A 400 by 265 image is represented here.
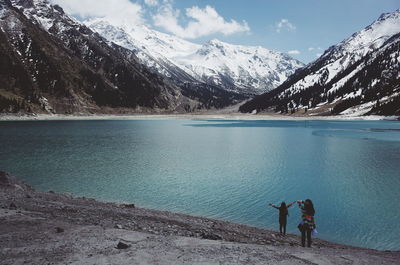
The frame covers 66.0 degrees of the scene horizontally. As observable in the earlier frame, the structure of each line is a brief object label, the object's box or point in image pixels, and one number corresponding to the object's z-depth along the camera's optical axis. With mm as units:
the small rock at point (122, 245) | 15164
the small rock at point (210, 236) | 18422
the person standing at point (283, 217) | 20789
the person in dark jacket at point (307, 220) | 17188
